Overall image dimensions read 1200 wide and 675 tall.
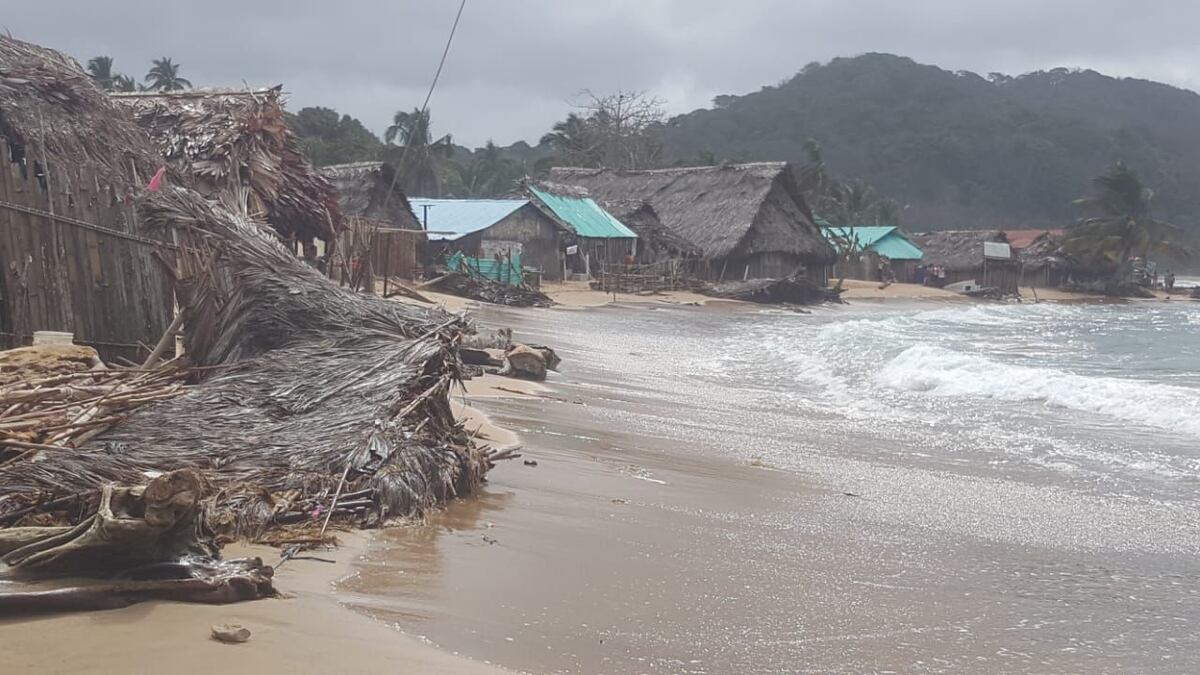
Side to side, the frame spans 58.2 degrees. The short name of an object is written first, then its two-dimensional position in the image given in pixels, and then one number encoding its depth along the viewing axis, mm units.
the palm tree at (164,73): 70125
